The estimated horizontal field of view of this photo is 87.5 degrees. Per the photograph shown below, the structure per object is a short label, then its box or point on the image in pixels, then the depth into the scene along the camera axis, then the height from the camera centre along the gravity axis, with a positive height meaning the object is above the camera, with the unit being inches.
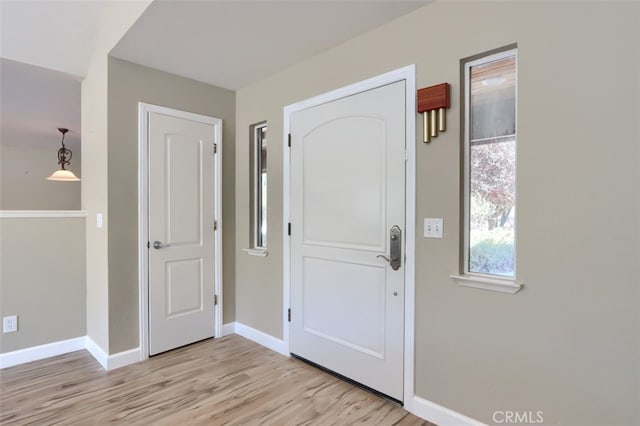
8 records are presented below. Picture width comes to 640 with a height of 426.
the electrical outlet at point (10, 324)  105.0 -37.1
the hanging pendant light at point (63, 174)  180.9 +18.1
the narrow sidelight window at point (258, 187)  129.0 +8.1
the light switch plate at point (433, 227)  76.0 -4.2
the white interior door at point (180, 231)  112.3 -8.4
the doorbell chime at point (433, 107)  73.7 +22.8
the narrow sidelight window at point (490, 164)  68.9 +9.7
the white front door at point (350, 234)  84.7 -7.5
